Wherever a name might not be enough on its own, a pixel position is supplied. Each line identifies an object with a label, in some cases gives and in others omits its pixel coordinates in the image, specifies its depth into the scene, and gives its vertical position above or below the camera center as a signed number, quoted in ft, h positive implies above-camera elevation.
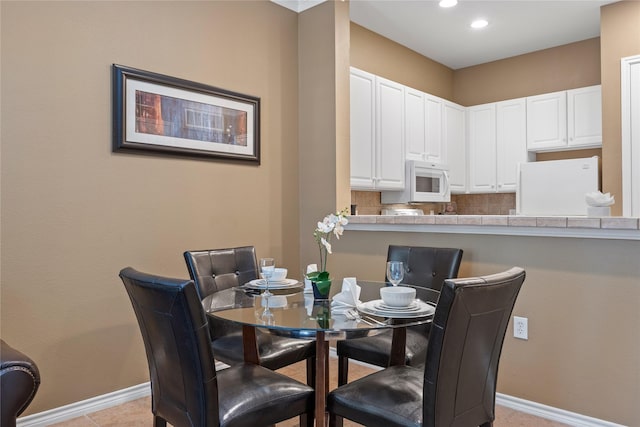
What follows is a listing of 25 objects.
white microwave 14.16 +0.91
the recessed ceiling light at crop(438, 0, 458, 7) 12.09 +5.83
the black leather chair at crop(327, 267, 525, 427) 4.23 -1.72
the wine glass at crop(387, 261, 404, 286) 5.86 -0.79
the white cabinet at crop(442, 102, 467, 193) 16.19 +2.62
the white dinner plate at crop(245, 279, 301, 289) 7.18 -1.19
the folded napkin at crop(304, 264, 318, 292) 6.75 -1.07
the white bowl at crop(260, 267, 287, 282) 7.40 -1.06
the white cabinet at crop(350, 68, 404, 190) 12.53 +2.39
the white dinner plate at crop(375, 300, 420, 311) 5.45 -1.20
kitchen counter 6.87 -0.25
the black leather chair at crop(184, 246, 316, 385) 6.86 -1.99
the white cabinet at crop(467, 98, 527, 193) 15.88 +2.54
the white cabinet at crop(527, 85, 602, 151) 14.02 +3.08
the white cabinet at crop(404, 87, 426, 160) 14.21 +2.91
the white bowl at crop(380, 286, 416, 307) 5.42 -1.06
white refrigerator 13.32 +0.81
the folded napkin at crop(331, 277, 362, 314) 5.79 -1.14
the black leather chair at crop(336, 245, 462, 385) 6.87 -1.35
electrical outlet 7.98 -2.13
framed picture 8.52 +2.07
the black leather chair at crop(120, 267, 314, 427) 4.33 -1.81
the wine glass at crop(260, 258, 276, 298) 6.74 -0.85
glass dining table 4.96 -1.28
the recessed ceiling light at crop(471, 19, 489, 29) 13.37 +5.85
